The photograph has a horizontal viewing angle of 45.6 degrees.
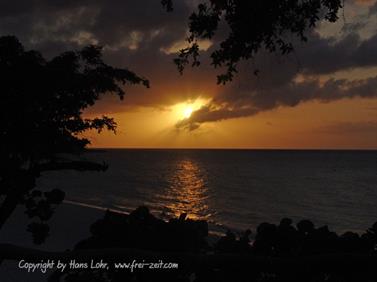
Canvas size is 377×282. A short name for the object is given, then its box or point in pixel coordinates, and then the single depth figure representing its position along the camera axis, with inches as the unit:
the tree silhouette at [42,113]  484.4
